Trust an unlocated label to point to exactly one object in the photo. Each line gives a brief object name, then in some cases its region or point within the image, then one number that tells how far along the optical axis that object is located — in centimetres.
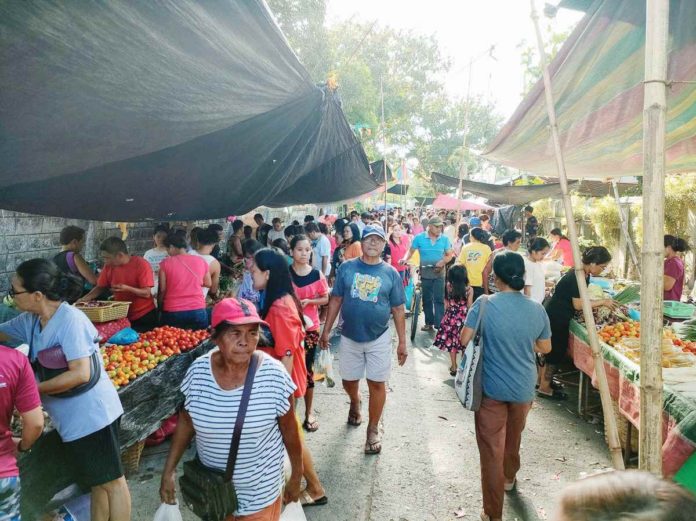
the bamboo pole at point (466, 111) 763
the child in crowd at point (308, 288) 466
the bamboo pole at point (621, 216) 624
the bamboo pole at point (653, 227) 160
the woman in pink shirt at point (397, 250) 931
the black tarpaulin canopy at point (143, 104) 189
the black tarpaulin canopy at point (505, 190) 1264
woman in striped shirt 222
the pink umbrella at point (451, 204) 2191
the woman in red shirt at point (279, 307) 329
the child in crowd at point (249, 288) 461
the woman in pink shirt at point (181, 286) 519
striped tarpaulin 268
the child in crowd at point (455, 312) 621
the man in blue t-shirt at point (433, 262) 830
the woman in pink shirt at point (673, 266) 607
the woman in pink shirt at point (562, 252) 933
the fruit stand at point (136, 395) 328
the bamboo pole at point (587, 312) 196
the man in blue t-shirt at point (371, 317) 438
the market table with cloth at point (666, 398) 253
